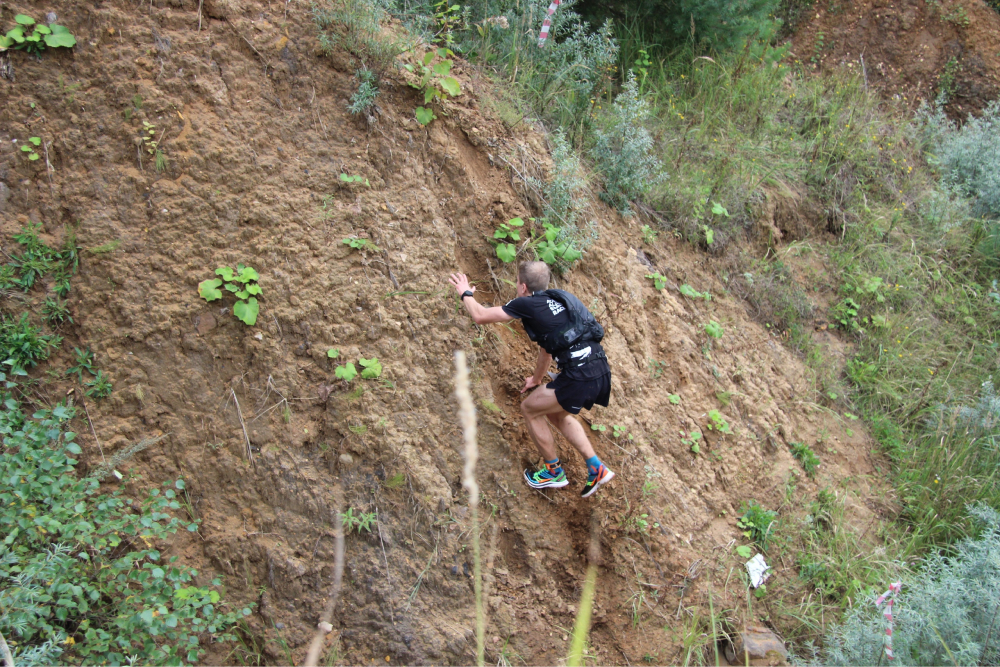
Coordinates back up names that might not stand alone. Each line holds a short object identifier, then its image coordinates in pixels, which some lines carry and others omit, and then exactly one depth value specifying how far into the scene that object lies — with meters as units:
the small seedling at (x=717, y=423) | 5.25
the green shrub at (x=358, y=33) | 4.67
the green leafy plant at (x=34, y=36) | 4.05
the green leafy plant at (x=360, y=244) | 4.33
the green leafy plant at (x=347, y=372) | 4.03
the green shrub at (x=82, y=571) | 3.20
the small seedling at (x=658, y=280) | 5.51
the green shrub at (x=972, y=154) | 7.82
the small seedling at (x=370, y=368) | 4.10
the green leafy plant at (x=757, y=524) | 4.96
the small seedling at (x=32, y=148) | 4.02
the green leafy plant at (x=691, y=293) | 5.73
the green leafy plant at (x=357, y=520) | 3.85
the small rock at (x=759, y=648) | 4.37
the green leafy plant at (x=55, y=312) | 3.90
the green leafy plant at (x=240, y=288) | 3.97
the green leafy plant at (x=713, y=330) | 5.66
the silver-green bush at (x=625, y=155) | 5.68
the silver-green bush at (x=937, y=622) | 4.05
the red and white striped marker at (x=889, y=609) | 3.56
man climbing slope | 3.99
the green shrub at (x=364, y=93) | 4.57
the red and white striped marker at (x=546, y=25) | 5.36
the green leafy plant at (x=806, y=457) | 5.59
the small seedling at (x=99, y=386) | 3.85
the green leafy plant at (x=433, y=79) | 4.75
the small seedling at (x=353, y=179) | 4.45
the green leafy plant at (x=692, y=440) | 5.06
